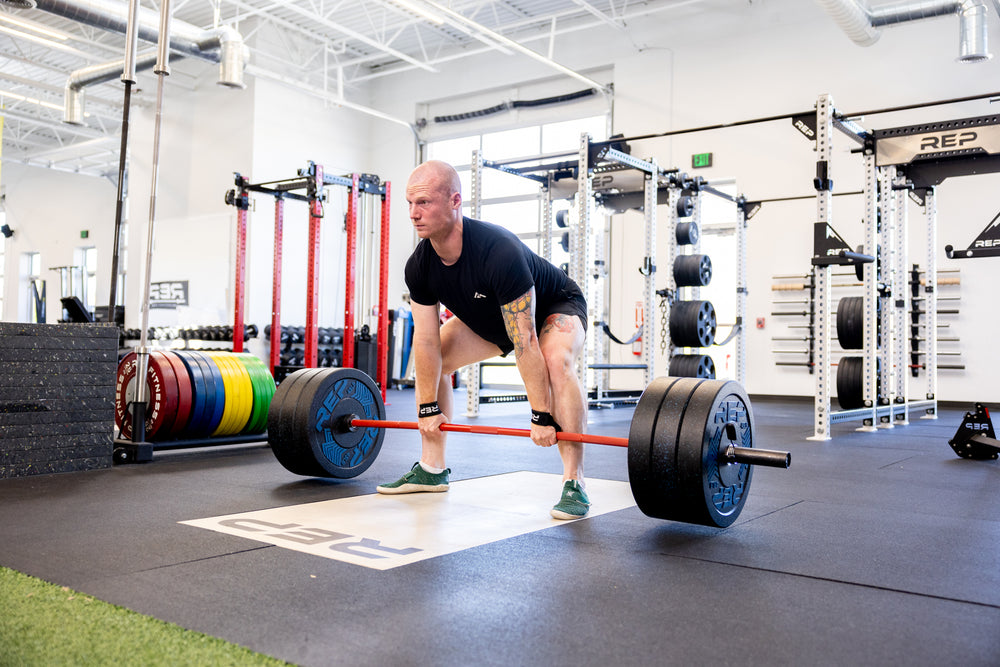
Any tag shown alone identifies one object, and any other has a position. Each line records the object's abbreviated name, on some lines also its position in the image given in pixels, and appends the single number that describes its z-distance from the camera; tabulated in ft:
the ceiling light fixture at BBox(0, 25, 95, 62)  29.07
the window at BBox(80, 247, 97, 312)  49.29
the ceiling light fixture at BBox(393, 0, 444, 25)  24.72
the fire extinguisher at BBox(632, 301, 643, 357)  30.76
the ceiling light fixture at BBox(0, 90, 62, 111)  34.73
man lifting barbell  6.99
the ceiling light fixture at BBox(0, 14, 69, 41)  26.67
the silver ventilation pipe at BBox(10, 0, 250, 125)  22.43
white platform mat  6.01
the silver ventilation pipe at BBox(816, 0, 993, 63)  21.25
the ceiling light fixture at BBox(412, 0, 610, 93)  25.71
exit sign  29.96
